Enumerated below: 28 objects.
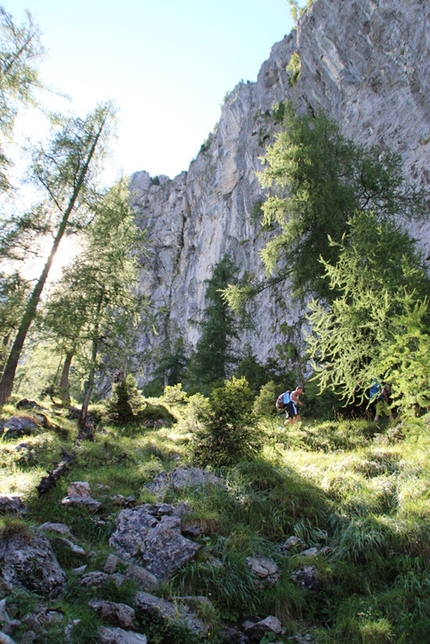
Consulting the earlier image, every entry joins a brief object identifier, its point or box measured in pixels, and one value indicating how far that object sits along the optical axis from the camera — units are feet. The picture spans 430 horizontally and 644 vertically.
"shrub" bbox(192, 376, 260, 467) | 25.95
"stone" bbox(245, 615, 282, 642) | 12.84
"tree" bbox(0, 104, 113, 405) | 44.68
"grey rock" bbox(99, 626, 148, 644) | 10.68
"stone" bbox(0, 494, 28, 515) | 16.31
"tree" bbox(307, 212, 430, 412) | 22.84
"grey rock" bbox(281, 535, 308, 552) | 17.28
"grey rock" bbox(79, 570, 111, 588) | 13.15
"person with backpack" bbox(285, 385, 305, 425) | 41.32
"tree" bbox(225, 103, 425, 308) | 41.24
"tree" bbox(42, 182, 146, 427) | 38.58
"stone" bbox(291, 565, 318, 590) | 15.07
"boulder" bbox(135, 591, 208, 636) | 12.37
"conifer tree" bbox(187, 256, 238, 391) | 70.09
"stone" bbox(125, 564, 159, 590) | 13.93
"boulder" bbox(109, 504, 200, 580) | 15.40
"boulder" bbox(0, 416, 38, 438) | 30.71
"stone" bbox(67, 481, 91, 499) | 19.99
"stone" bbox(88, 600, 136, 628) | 11.65
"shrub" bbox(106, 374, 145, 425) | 46.39
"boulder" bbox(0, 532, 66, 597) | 12.37
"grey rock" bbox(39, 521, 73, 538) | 15.97
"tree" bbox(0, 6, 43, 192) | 39.14
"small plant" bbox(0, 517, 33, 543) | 13.60
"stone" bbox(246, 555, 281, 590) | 15.16
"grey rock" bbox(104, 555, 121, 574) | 14.26
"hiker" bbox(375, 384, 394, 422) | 34.04
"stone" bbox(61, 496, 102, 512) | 18.71
